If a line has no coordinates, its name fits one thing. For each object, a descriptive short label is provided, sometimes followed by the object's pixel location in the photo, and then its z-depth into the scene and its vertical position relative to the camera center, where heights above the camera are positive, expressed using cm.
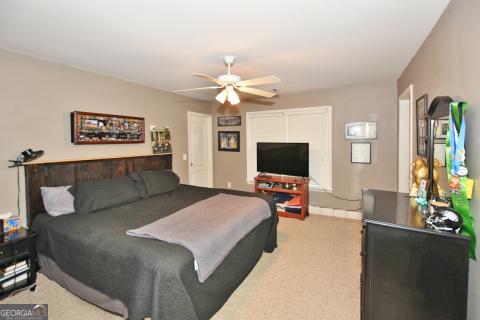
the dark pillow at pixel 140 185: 325 -43
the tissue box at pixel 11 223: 230 -68
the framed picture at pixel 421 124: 232 +30
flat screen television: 439 -9
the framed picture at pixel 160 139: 413 +27
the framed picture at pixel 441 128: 163 +17
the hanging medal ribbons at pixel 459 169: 129 -9
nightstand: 216 -103
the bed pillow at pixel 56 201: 257 -52
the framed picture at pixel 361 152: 413 +2
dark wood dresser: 122 -66
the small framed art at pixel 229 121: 532 +75
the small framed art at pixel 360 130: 407 +40
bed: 161 -85
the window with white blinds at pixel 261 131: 489 +47
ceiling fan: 241 +76
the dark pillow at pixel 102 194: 263 -48
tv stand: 432 -66
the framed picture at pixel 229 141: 538 +30
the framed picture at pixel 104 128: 303 +38
